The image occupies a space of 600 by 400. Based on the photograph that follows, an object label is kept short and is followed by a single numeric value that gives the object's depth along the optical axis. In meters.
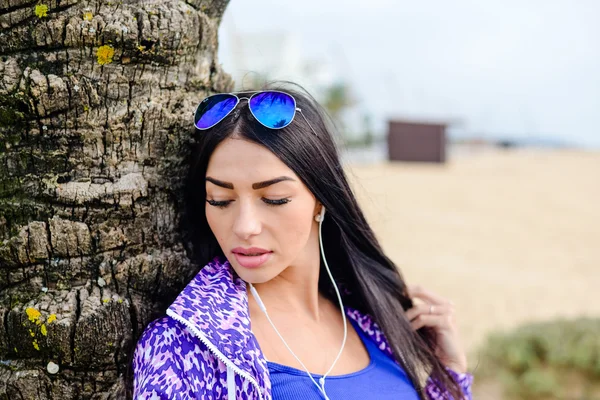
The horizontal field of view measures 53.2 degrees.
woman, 1.55
